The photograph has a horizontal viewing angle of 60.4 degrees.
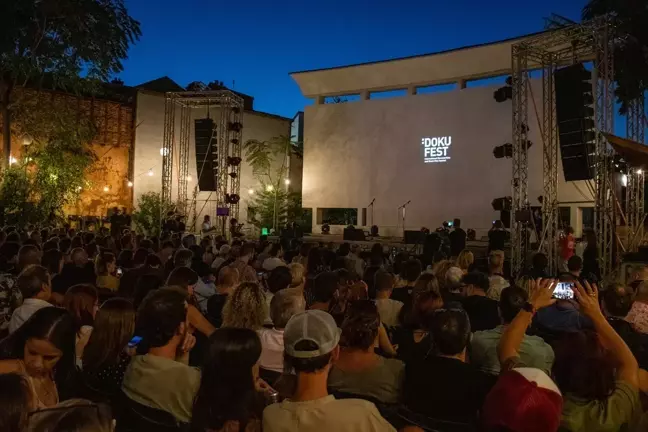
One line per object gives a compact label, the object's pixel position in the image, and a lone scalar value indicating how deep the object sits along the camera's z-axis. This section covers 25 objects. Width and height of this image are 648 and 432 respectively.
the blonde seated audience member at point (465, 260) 6.82
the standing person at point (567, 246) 11.12
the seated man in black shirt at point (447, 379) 2.42
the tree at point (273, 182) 23.67
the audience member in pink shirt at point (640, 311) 3.89
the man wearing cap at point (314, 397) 1.83
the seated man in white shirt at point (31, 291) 3.73
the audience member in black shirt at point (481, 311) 4.40
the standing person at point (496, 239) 12.40
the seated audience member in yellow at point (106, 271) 5.93
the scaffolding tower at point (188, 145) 18.05
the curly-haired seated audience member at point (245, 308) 3.47
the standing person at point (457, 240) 12.73
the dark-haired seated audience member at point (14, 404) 1.44
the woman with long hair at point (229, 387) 2.07
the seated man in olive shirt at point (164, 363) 2.40
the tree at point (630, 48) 15.66
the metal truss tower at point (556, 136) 10.60
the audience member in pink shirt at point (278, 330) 3.31
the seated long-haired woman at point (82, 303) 3.58
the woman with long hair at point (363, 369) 2.66
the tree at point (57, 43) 15.22
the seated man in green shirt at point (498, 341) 3.16
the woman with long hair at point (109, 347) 2.67
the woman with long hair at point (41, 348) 2.44
